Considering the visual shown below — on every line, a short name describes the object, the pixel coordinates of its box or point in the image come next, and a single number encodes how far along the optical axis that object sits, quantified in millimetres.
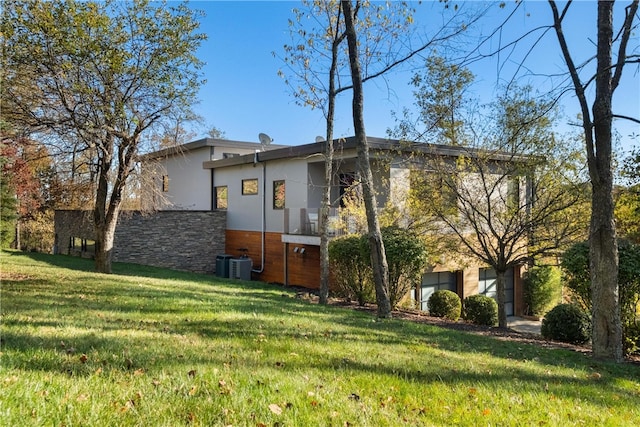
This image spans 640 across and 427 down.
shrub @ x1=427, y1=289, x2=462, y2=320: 12680
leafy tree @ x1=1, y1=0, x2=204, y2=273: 8273
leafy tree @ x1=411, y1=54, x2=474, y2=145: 11422
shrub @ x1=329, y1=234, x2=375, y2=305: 11664
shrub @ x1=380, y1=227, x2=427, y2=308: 11094
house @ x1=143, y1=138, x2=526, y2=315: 14094
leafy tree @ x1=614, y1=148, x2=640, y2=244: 10203
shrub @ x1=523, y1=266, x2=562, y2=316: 16891
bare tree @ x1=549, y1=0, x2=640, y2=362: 6570
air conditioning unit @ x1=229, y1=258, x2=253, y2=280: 18484
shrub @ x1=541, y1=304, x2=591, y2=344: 9430
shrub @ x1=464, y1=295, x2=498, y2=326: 13062
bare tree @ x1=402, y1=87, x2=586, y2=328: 11445
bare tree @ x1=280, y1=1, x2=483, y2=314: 10289
